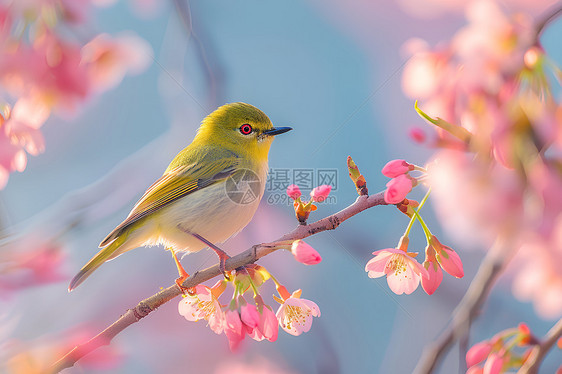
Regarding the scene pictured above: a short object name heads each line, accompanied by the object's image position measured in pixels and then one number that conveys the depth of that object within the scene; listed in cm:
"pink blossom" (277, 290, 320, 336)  361
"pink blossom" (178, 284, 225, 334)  361
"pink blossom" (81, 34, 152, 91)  364
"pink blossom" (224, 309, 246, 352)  360
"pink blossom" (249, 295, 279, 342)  360
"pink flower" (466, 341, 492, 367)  359
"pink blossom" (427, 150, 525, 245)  290
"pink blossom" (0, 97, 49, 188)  362
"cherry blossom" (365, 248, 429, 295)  360
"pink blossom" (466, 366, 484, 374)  360
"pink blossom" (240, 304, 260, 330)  360
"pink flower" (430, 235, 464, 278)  360
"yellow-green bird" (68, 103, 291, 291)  366
